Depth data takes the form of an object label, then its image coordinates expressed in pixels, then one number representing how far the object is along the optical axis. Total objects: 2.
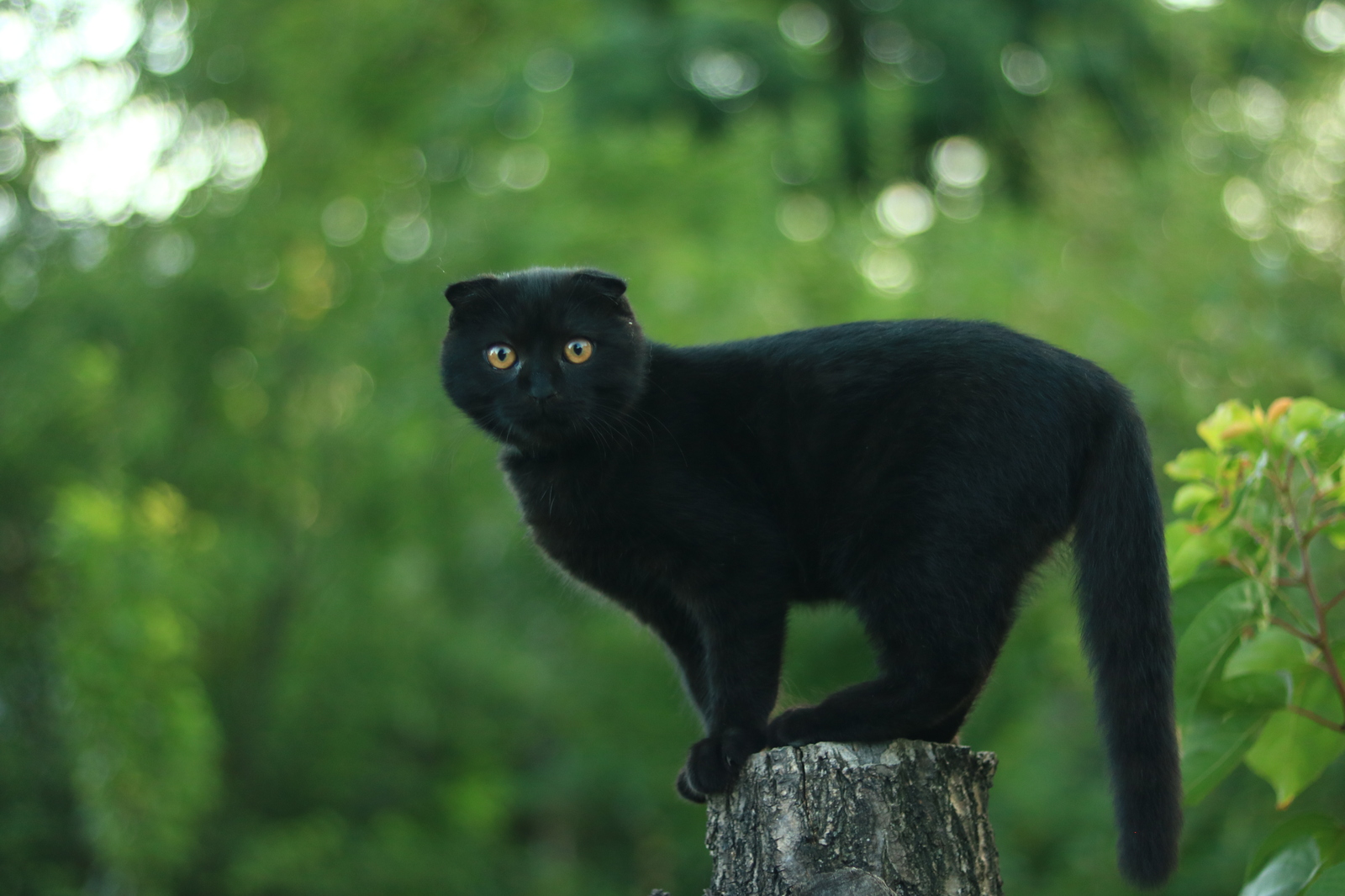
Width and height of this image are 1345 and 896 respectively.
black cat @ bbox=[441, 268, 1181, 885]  2.64
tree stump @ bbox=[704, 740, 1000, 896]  2.61
